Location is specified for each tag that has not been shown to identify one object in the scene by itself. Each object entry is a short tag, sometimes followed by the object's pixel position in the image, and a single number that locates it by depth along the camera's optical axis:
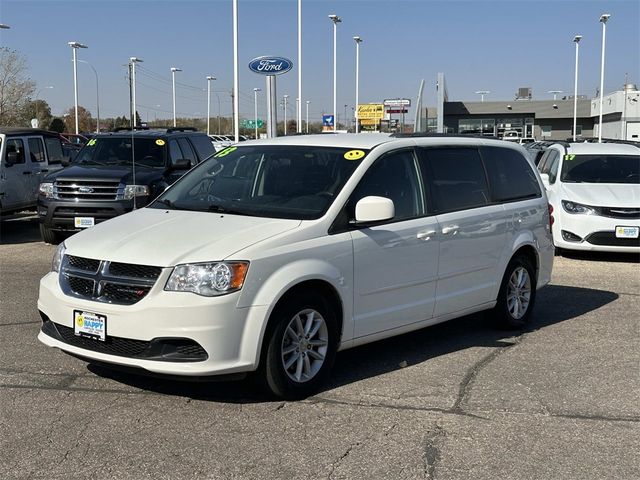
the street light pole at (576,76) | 59.18
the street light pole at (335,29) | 42.91
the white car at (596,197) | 11.04
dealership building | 69.25
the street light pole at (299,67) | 36.25
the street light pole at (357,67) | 51.94
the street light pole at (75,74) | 48.73
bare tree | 41.47
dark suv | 11.54
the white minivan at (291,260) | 4.50
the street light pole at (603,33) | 49.94
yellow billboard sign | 54.38
